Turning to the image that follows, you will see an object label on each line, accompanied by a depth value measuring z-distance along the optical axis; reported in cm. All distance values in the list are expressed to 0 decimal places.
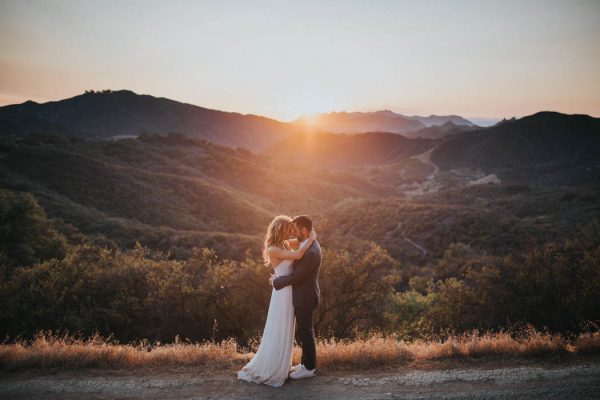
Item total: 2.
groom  539
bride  550
